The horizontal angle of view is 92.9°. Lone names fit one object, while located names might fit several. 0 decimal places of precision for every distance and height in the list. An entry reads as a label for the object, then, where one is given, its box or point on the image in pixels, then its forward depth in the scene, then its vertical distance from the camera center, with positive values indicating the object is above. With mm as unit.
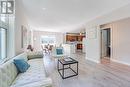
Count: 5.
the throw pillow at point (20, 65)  1471 -535
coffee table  2067 -1061
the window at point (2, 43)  1624 -2
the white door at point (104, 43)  4251 -8
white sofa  818 -657
